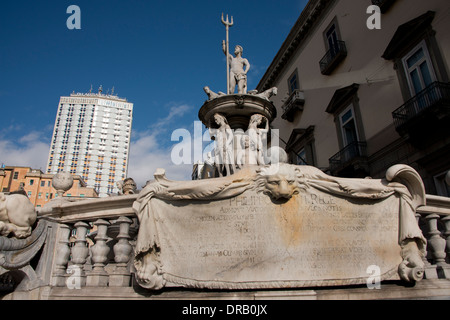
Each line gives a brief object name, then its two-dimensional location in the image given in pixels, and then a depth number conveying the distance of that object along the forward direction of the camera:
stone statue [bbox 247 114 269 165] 6.14
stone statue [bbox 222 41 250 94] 7.94
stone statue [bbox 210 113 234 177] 6.09
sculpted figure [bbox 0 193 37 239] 3.47
